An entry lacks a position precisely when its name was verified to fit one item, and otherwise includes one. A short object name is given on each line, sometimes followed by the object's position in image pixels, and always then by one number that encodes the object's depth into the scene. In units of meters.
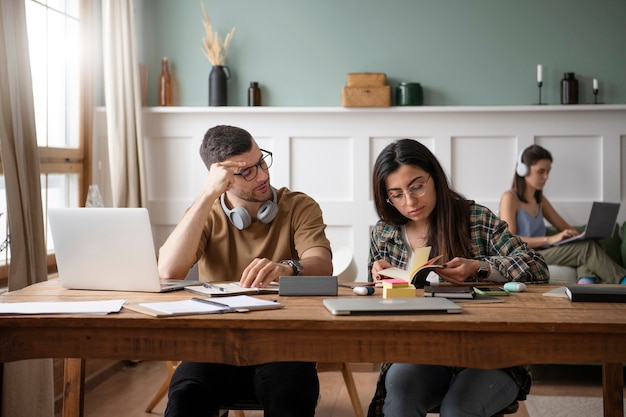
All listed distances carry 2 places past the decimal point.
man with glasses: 2.53
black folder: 1.99
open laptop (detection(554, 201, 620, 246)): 4.11
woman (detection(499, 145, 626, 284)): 4.17
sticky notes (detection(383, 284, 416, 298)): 2.05
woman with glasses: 2.30
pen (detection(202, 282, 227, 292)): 2.22
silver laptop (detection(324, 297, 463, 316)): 1.83
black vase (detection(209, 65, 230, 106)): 4.68
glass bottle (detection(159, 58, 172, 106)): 4.74
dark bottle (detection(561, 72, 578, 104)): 4.52
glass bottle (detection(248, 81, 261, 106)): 4.69
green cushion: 4.41
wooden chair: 3.14
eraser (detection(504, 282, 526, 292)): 2.17
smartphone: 2.10
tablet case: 2.15
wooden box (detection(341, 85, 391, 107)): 4.56
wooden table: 1.74
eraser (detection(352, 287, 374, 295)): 2.15
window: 3.79
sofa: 4.39
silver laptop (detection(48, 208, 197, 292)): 2.15
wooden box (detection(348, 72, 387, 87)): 4.58
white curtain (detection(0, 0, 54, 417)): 2.98
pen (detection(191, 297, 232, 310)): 1.91
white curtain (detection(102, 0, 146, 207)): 4.26
